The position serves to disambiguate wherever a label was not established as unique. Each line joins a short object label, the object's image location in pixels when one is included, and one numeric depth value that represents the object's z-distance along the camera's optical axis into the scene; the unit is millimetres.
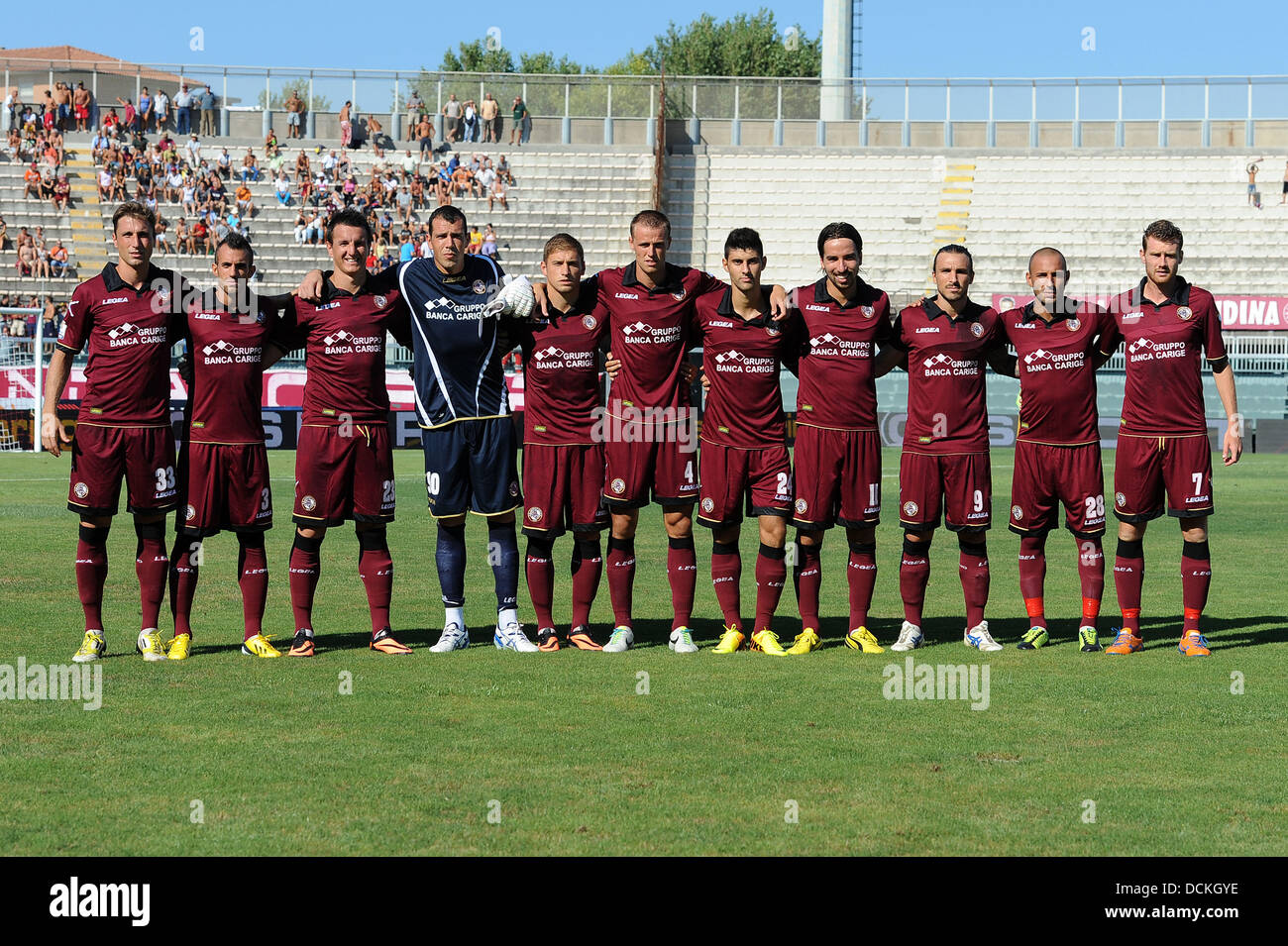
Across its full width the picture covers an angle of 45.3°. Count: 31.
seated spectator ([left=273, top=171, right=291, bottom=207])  39125
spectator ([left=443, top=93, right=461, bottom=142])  40875
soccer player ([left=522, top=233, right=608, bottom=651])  9094
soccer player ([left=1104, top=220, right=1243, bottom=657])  9109
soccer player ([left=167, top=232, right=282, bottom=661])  8633
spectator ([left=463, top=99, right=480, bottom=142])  41031
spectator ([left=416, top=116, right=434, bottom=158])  40375
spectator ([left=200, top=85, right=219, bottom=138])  40781
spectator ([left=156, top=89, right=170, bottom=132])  40719
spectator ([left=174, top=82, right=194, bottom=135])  40500
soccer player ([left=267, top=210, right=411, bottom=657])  8797
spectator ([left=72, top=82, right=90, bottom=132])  40156
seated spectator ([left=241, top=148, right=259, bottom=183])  39500
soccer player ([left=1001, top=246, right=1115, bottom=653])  9180
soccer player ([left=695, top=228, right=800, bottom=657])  8984
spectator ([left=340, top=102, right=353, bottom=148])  40656
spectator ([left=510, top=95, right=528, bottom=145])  41469
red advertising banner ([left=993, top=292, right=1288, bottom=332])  34125
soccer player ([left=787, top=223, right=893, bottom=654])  9062
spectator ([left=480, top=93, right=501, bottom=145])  41312
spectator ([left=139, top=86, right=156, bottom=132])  40531
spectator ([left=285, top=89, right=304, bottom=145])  40781
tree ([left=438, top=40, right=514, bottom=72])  91000
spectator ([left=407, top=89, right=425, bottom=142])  40844
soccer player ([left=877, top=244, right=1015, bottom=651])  9125
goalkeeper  8898
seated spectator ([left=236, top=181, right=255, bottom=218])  38531
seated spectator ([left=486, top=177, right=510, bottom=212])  39562
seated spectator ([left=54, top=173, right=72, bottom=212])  38156
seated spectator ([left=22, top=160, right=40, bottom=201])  38312
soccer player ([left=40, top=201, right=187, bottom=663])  8508
